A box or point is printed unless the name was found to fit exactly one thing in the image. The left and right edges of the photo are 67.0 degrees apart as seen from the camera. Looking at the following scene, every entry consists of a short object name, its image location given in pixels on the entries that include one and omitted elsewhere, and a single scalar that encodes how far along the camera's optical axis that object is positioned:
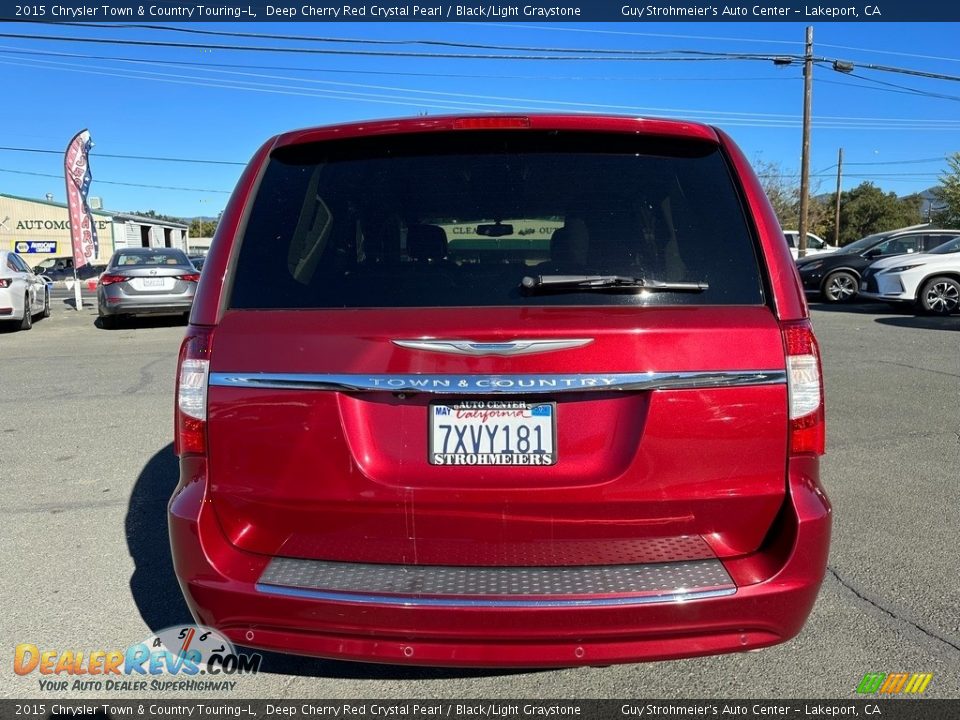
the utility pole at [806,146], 24.80
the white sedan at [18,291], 12.57
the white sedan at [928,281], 13.65
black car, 16.64
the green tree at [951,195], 39.41
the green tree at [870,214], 63.88
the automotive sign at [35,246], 55.00
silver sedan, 13.30
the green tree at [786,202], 50.13
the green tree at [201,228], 113.06
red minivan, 2.04
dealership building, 54.72
